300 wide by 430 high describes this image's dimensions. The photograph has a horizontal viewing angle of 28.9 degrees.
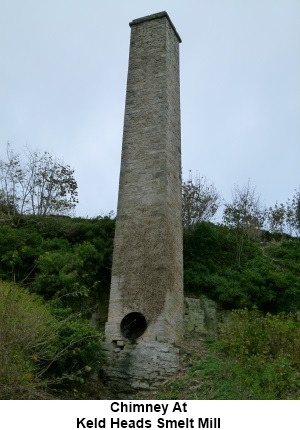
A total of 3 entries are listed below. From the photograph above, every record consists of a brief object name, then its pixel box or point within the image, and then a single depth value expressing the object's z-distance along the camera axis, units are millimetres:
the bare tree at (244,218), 18398
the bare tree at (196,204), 18094
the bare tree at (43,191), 18266
